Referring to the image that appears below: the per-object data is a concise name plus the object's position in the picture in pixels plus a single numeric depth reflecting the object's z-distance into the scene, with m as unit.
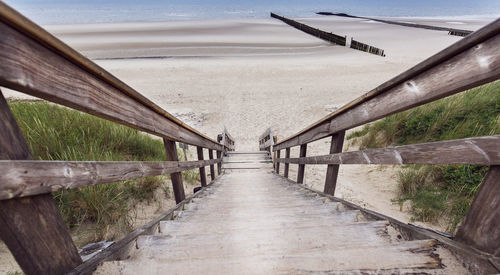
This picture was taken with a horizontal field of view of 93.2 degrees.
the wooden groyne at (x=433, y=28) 29.11
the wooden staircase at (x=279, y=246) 1.15
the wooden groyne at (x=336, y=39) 23.32
